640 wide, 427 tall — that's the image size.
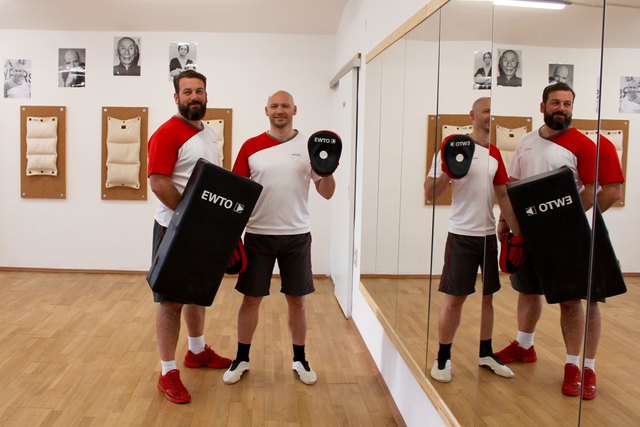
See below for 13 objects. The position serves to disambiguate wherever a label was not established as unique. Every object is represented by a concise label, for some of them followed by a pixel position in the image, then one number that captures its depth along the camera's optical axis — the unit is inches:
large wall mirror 42.6
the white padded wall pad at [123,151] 240.7
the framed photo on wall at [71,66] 241.0
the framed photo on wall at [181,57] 241.6
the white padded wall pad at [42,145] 241.3
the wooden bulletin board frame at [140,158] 241.4
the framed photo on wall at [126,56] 241.0
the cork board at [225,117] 241.3
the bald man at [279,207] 125.3
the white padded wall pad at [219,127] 240.0
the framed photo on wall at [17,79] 241.8
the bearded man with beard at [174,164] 115.5
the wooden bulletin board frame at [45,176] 241.9
